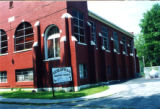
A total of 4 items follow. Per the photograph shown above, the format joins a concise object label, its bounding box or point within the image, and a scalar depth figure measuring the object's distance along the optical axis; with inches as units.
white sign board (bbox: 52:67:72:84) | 529.6
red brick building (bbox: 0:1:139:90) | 652.7
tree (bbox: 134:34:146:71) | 2477.9
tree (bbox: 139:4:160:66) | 1535.4
